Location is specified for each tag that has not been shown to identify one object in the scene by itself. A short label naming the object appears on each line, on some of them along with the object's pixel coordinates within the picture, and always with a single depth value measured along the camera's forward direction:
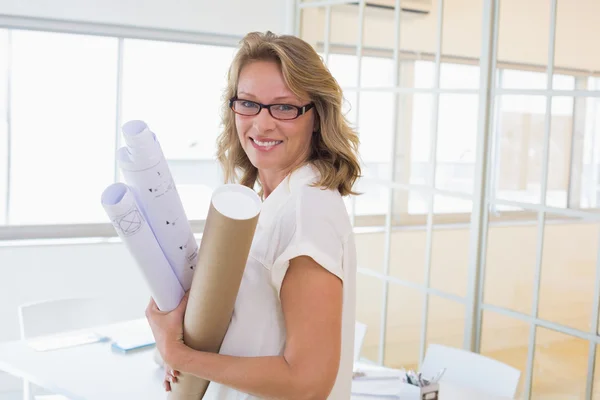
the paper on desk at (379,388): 2.39
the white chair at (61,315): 3.26
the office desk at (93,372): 2.33
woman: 1.14
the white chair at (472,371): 2.65
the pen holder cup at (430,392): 2.23
